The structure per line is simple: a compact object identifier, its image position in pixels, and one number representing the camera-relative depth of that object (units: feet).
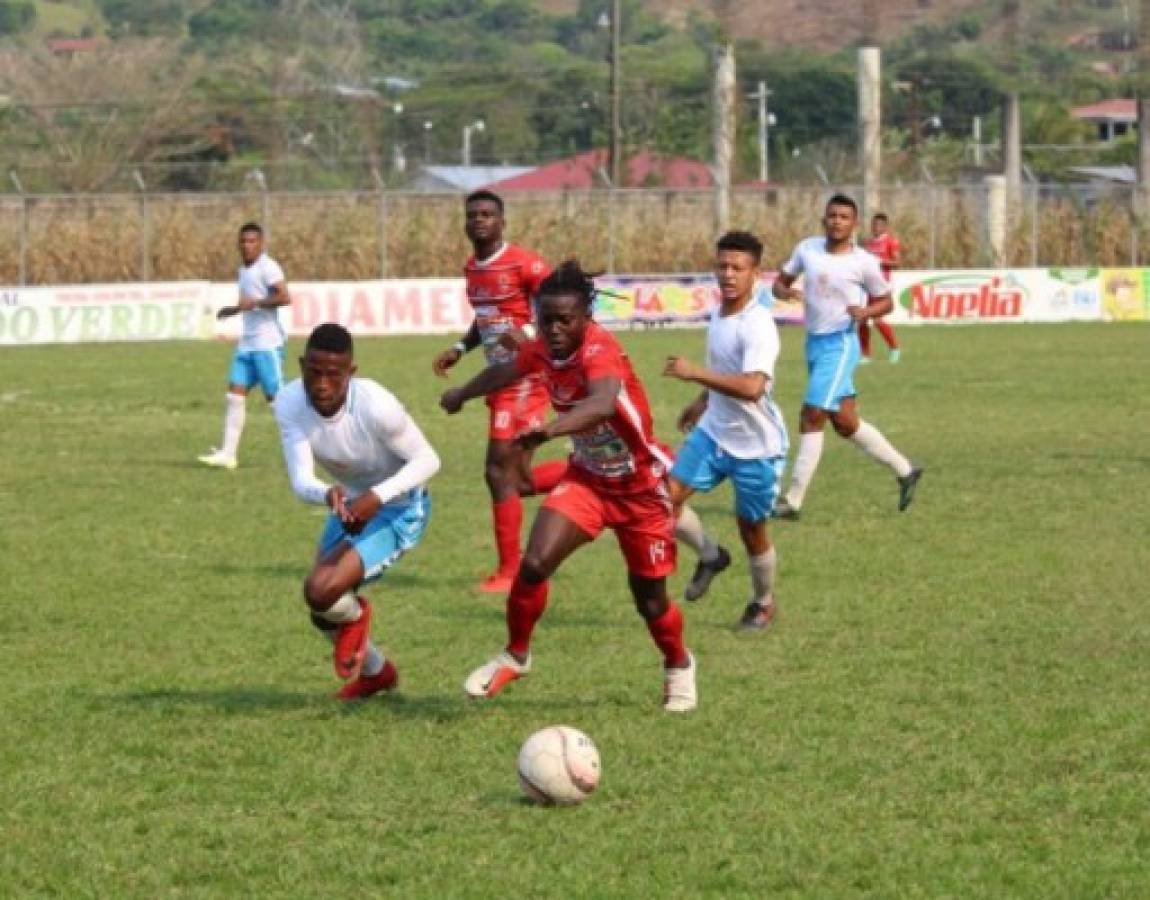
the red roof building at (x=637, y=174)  226.79
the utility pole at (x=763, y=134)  229.13
